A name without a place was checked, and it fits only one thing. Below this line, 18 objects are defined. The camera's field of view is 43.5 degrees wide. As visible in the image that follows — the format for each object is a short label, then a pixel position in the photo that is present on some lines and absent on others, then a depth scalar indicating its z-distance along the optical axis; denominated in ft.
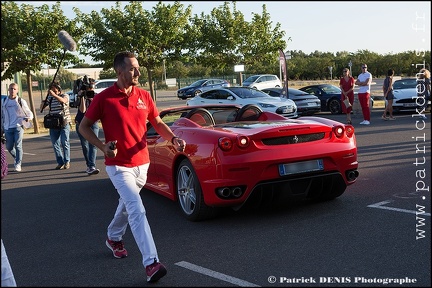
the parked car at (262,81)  125.07
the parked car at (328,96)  70.74
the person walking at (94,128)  31.17
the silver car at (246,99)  59.75
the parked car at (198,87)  145.69
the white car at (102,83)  132.77
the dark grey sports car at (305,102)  69.10
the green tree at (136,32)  82.89
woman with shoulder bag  33.86
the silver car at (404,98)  59.42
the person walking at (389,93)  54.54
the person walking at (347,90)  52.24
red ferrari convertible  18.17
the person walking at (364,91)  50.90
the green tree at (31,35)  64.23
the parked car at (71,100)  121.72
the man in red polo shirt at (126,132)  14.28
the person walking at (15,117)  35.37
